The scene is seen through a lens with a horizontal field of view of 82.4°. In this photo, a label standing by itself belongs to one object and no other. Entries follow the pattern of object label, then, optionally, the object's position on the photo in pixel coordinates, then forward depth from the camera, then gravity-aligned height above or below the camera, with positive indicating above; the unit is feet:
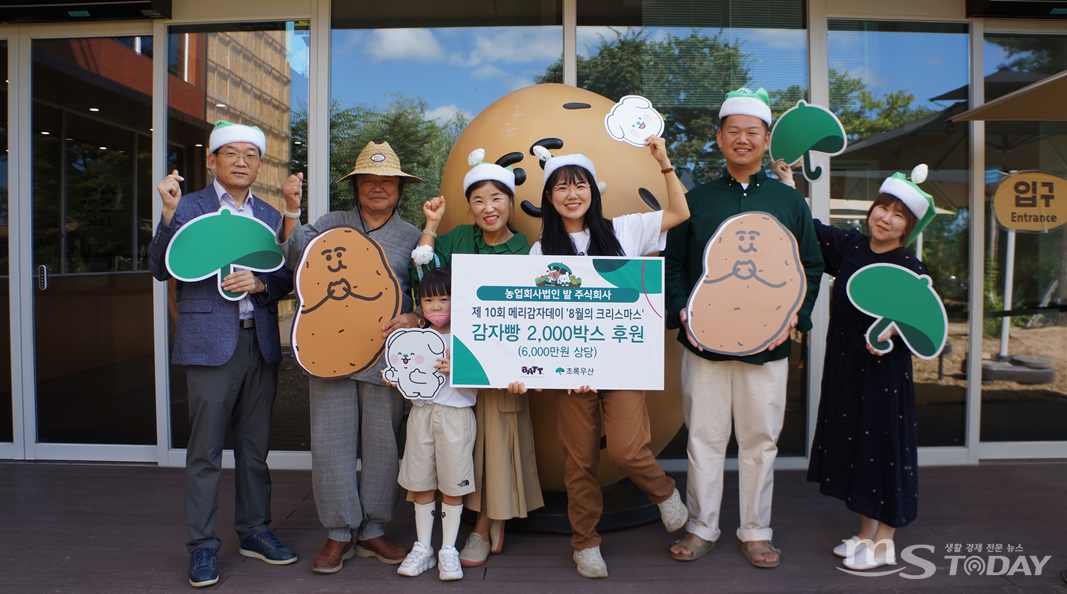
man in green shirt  8.05 -1.12
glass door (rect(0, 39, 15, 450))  12.57 -0.50
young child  7.73 -2.13
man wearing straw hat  7.94 -1.85
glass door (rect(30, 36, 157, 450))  12.47 +1.25
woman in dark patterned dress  7.91 -1.61
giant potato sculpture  8.45 +1.65
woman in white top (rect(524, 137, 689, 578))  7.64 -1.41
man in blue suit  7.70 -1.01
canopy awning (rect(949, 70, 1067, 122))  8.73 +2.88
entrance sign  12.43 +1.78
